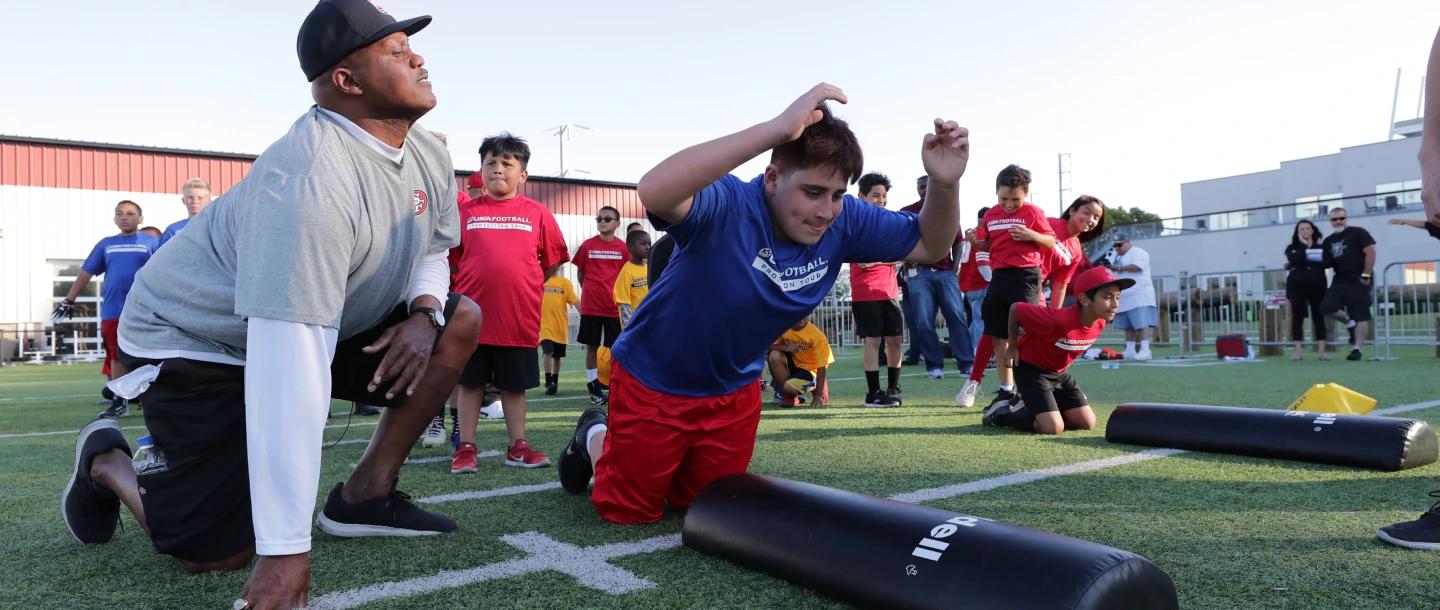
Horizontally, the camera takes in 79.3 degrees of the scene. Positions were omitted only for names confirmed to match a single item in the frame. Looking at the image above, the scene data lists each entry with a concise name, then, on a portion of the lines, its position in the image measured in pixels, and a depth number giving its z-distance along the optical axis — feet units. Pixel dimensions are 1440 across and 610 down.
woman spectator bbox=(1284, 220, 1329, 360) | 41.29
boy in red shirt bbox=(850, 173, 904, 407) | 26.02
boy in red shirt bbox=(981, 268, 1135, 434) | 17.80
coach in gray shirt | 6.63
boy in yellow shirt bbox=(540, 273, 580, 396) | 30.78
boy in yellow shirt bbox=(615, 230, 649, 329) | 28.07
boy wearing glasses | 31.24
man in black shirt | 39.52
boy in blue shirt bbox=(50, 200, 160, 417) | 27.81
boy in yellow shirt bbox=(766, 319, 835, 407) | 24.39
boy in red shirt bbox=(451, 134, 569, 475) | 14.60
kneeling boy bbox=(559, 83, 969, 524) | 9.22
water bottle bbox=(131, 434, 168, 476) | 8.12
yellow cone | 16.84
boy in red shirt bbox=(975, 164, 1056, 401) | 23.85
